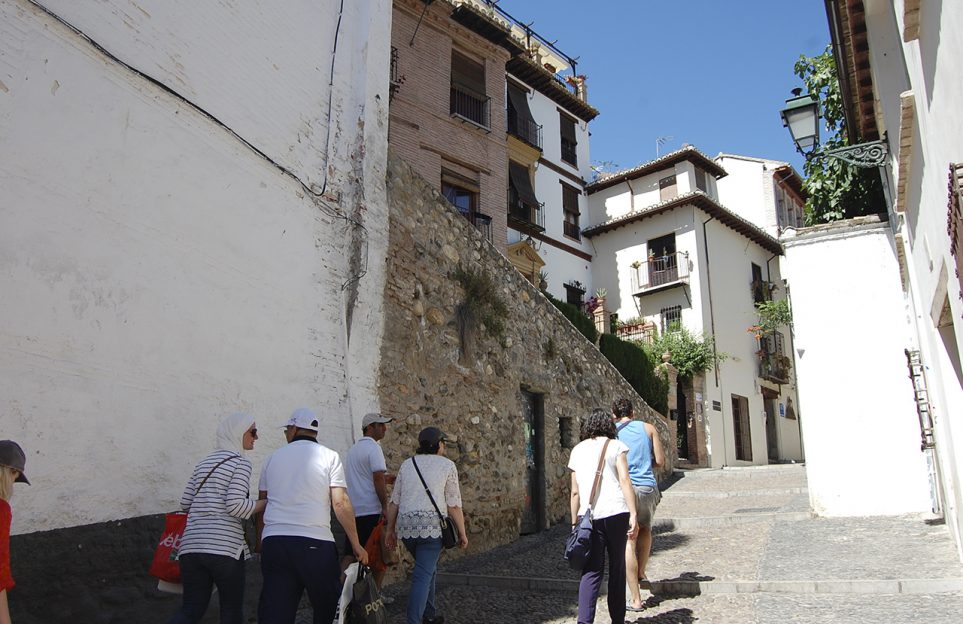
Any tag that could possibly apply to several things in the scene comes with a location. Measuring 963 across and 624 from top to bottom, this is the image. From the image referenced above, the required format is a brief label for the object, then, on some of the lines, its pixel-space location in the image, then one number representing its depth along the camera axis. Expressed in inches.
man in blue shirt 232.8
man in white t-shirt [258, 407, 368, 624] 155.7
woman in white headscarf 153.3
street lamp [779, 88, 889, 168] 275.4
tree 414.3
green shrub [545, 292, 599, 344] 722.2
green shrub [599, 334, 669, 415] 749.3
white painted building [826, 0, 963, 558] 139.1
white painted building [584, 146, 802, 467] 933.8
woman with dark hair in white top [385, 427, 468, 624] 189.2
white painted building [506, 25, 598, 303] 860.0
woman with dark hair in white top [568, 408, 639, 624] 186.5
